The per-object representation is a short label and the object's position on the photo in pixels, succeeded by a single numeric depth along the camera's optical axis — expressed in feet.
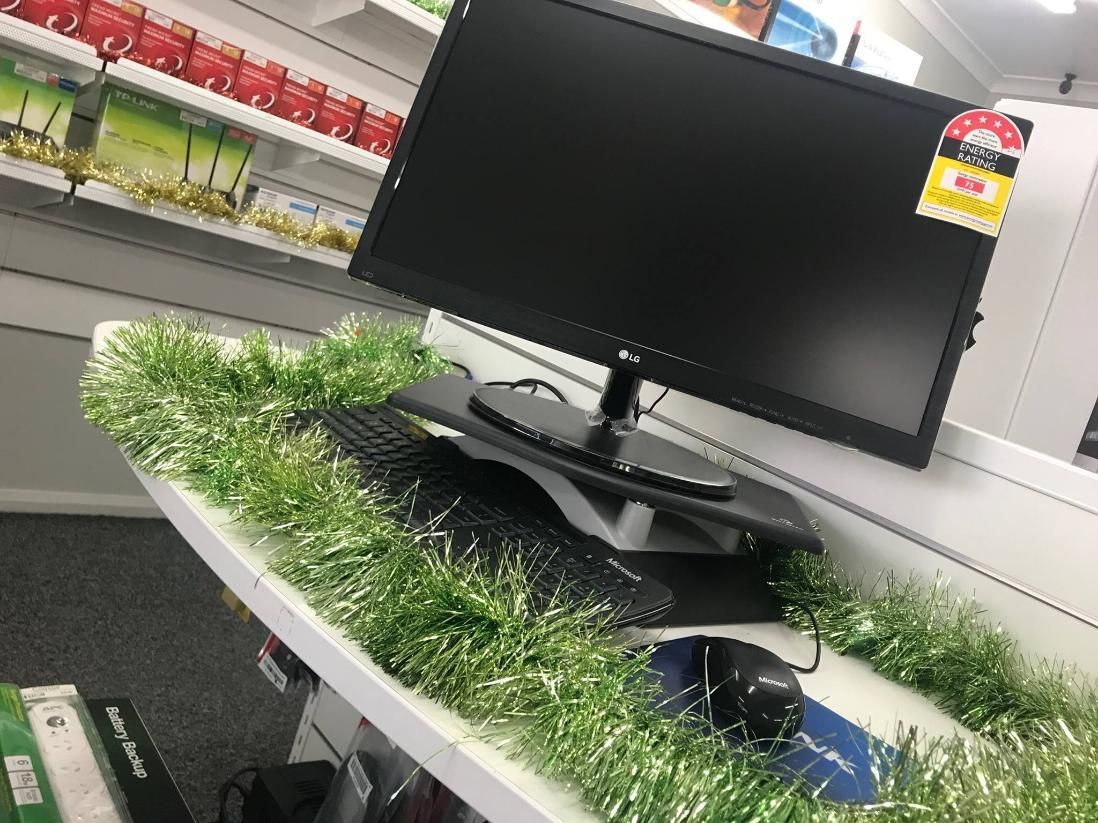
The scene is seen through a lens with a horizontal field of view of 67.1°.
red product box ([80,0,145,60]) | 6.10
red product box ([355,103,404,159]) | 7.68
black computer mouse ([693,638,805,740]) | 1.84
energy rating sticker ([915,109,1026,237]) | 2.68
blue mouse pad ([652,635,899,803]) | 1.71
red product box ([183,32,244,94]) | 6.59
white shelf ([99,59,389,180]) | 6.21
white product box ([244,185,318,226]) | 7.40
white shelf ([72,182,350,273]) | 6.57
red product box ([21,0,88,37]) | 5.87
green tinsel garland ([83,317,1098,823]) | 1.51
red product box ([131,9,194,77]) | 6.34
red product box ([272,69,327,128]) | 7.13
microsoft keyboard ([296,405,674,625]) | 2.06
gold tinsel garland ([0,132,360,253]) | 5.97
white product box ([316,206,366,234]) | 7.87
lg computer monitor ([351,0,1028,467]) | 2.69
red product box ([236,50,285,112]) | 6.86
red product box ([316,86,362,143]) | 7.40
